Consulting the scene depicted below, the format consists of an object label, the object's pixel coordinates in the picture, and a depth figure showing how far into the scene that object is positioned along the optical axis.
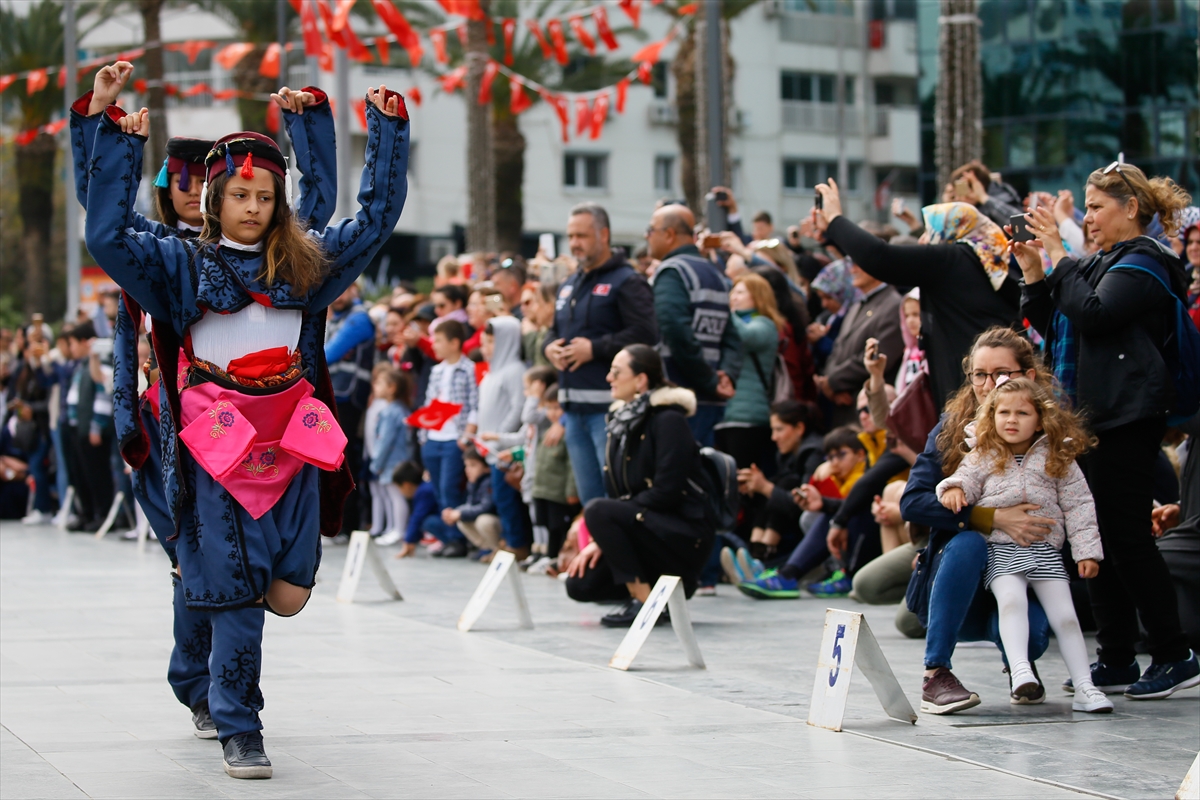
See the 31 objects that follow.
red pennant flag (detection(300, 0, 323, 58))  20.52
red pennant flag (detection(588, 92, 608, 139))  24.58
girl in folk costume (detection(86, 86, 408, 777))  5.30
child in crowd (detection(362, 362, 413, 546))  14.04
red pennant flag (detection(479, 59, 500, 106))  22.31
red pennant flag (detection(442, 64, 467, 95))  25.80
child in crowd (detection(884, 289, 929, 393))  9.51
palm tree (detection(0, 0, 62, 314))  38.88
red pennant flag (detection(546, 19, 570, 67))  22.95
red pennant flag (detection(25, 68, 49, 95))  26.06
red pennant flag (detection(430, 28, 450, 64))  23.98
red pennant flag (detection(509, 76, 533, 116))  24.78
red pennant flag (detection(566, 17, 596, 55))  21.89
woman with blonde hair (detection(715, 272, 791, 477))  11.25
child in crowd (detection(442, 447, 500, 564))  12.66
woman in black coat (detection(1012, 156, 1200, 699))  6.58
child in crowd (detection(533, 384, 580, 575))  11.51
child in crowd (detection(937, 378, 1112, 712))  6.41
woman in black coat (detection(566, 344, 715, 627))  8.87
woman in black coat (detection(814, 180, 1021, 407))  7.79
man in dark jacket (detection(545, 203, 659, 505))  10.31
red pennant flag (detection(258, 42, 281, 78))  23.86
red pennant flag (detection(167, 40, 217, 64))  24.71
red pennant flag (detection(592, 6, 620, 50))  21.27
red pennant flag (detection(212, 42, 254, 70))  23.78
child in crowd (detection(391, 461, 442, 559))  13.66
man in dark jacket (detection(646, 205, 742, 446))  10.41
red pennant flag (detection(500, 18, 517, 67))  33.31
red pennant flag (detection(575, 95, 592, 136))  25.22
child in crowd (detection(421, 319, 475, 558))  13.11
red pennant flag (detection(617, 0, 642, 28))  19.88
